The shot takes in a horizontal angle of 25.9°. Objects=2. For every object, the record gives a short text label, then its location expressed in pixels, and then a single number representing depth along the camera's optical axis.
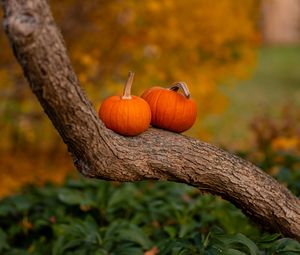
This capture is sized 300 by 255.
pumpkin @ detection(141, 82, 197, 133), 2.65
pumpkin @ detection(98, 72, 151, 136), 2.48
